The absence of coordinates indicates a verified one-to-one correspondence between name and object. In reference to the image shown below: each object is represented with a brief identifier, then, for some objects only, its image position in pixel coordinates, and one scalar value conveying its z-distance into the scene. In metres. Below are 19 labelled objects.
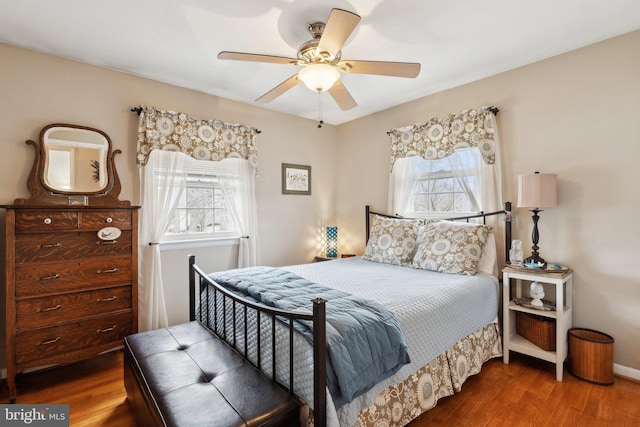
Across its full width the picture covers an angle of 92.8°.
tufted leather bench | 1.18
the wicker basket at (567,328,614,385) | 2.13
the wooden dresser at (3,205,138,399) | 2.00
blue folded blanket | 1.29
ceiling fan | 1.75
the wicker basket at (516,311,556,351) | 2.29
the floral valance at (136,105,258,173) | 2.77
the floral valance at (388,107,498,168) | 2.79
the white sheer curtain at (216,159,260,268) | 3.37
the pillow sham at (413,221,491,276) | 2.51
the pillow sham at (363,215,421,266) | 2.95
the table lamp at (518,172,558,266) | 2.30
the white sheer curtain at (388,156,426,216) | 3.44
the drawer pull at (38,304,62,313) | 2.08
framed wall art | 3.87
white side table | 2.21
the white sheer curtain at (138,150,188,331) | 2.79
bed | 1.32
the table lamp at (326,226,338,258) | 4.15
